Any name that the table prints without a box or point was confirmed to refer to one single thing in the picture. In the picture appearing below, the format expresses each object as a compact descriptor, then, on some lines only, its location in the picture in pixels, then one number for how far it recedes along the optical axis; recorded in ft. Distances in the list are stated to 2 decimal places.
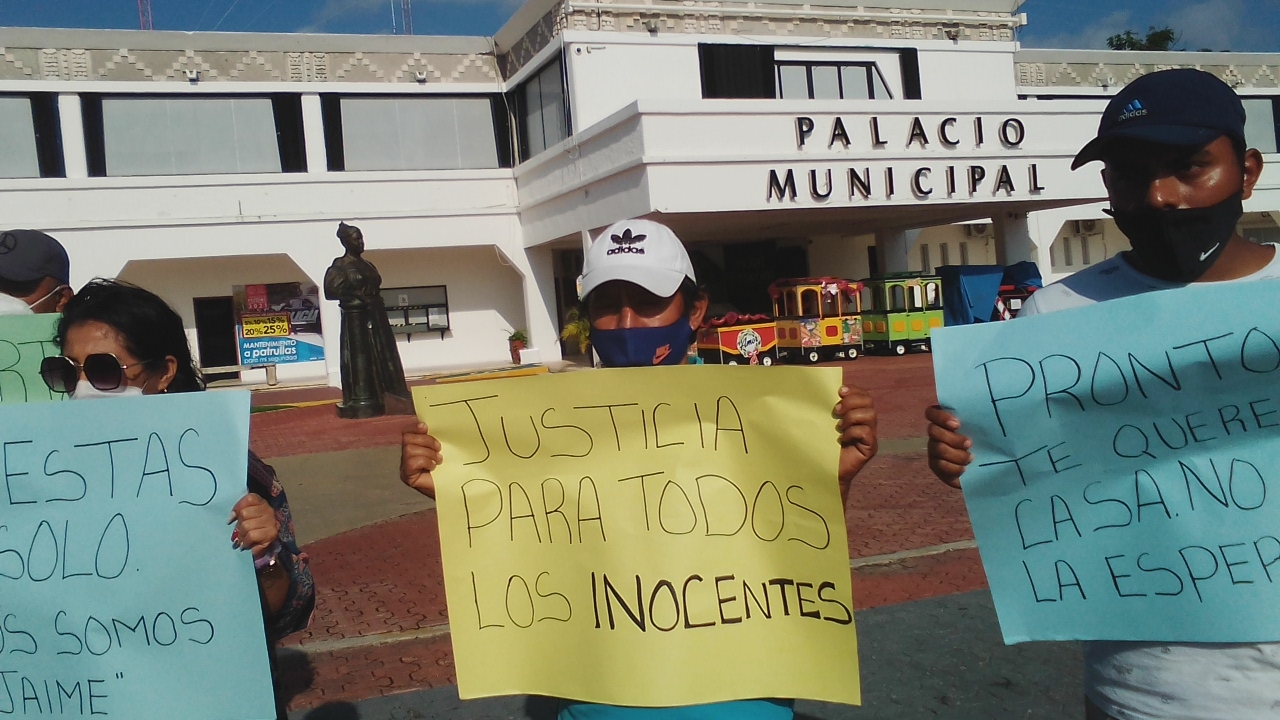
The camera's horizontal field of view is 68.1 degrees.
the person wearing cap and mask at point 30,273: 9.71
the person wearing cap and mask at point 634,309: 6.87
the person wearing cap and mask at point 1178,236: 5.76
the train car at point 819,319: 59.82
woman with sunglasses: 6.75
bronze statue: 43.34
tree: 174.40
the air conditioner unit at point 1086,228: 100.42
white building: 61.26
